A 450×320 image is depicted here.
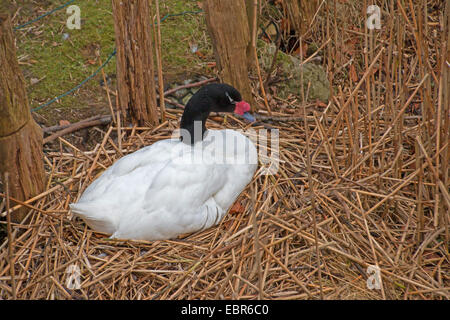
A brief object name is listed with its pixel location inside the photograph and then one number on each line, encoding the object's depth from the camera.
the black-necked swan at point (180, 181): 5.79
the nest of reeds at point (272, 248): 5.37
